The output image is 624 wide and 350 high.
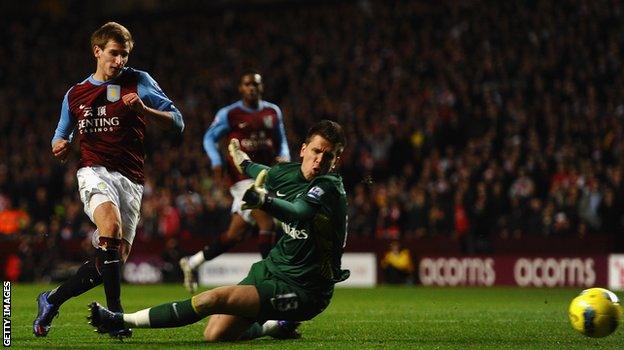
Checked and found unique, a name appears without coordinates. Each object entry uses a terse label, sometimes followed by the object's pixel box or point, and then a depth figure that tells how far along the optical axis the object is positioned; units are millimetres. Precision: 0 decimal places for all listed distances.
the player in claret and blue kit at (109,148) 16125
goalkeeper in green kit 13945
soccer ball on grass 15883
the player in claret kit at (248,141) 24156
